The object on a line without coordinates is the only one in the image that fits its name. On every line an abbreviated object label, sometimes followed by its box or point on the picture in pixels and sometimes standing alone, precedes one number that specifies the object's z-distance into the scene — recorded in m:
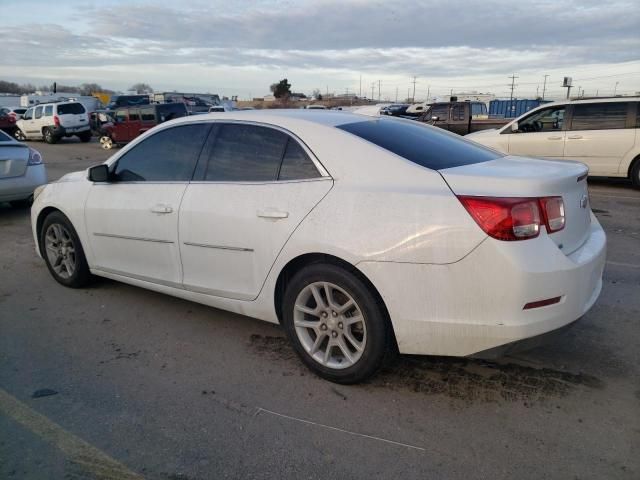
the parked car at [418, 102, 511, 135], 16.36
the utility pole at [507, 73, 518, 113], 38.55
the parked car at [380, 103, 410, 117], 36.81
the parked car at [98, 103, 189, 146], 20.36
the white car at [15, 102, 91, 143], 24.97
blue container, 37.34
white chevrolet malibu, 2.66
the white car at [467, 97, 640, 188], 9.88
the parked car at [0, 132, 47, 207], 8.09
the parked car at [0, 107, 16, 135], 29.69
